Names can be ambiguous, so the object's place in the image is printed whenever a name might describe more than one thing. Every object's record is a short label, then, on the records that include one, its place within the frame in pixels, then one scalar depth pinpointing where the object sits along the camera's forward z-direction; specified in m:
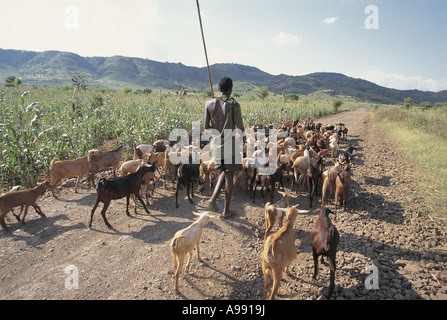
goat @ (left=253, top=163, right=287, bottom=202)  5.85
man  4.63
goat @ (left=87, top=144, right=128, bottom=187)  6.49
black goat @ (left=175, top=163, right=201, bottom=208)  5.84
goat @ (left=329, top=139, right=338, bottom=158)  10.12
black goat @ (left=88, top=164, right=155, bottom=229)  4.73
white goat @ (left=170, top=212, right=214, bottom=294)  3.18
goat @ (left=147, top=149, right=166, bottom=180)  6.85
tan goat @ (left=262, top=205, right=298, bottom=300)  2.99
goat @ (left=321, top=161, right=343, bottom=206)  5.79
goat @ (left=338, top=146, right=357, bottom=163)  7.07
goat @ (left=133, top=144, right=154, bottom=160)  7.23
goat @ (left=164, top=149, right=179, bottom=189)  6.78
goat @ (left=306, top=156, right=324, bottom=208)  6.05
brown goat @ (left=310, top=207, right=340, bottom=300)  3.14
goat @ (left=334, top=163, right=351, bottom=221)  5.40
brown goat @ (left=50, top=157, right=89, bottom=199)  5.86
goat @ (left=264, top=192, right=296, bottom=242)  4.19
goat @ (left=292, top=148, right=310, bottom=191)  6.78
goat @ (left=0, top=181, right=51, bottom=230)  4.54
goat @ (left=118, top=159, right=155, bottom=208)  6.24
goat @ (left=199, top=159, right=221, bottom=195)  6.41
